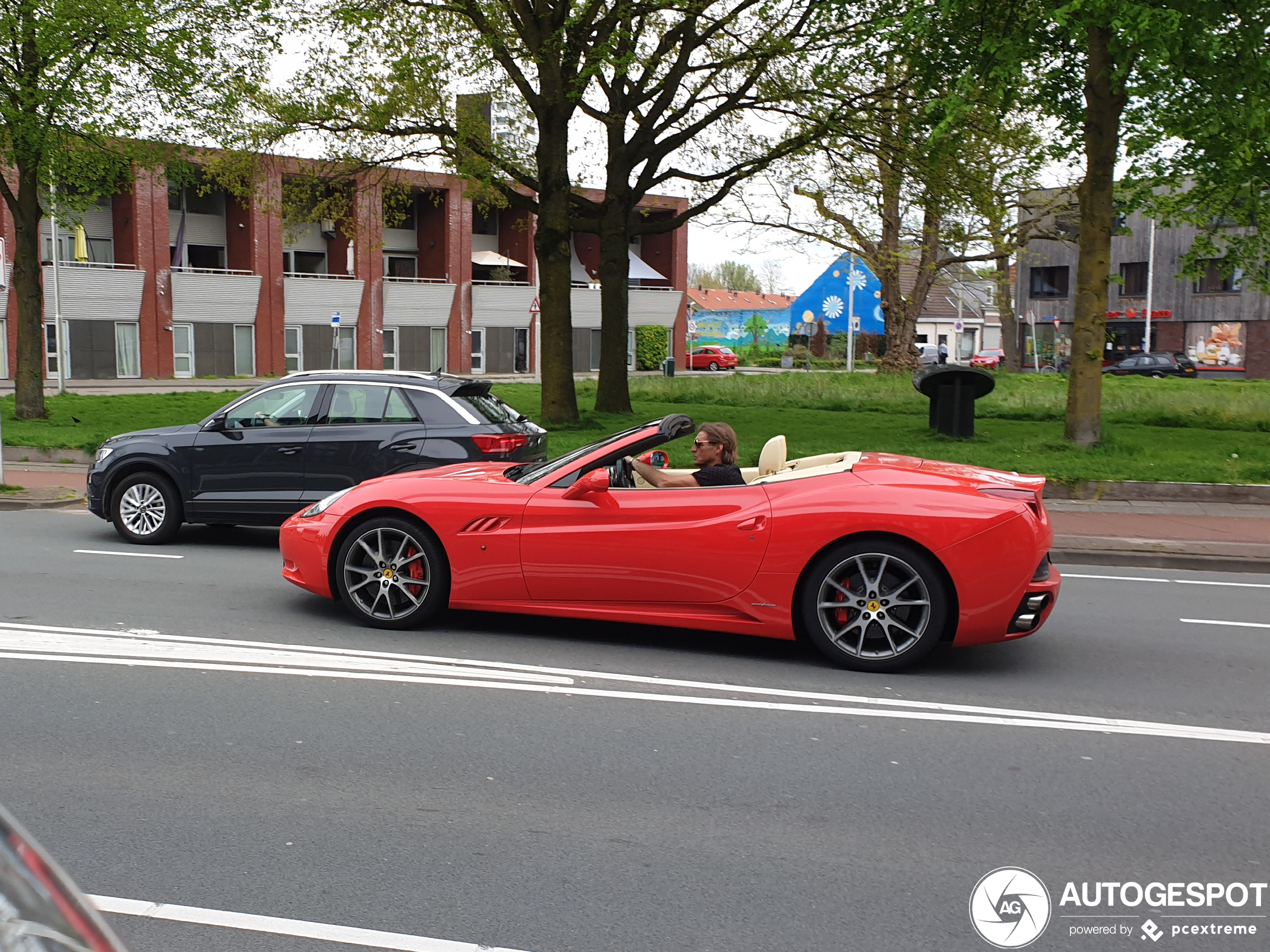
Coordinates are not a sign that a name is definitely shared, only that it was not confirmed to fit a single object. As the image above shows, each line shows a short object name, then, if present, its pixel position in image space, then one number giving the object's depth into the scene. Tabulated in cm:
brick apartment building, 4628
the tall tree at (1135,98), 1448
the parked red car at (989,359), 6894
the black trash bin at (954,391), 1925
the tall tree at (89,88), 2103
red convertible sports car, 647
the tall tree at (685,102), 2048
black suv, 1073
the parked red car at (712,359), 6819
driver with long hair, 736
